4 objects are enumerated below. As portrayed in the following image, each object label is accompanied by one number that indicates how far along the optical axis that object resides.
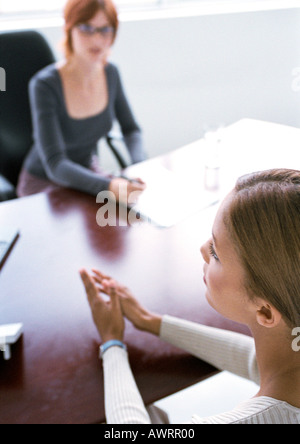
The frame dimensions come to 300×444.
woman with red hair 1.73
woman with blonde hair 0.63
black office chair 1.96
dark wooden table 0.87
